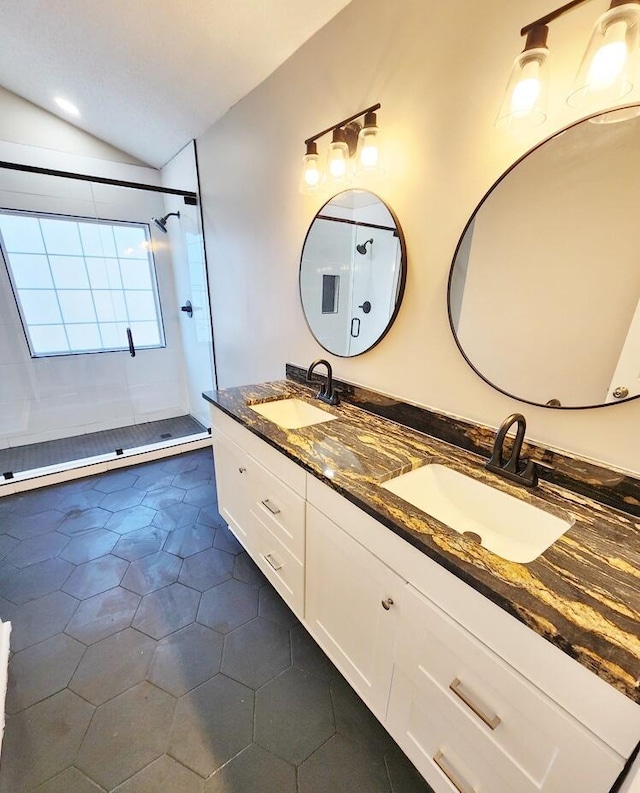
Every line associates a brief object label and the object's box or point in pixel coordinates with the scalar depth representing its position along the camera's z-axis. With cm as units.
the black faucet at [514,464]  91
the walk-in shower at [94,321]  266
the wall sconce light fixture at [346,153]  120
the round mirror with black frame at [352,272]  132
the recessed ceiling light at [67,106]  232
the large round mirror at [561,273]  79
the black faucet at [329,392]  157
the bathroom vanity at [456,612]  53
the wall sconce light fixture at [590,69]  68
